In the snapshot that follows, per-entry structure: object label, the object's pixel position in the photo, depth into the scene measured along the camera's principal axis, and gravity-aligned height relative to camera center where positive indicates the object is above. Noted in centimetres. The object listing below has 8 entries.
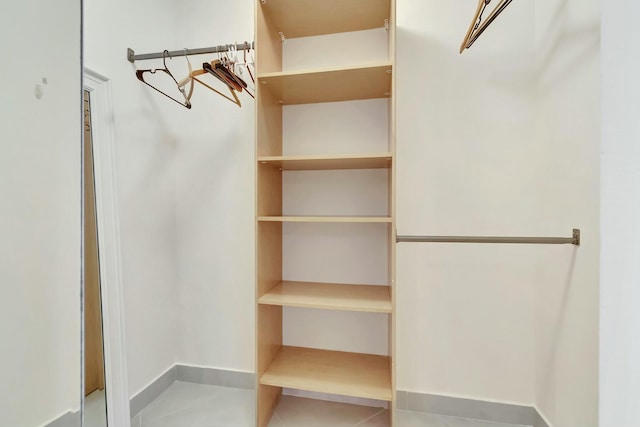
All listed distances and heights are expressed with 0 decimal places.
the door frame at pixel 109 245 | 122 -17
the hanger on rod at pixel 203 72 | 122 +65
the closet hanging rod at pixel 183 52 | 134 +78
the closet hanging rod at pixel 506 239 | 109 -13
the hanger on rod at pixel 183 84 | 134 +62
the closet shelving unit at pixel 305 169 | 125 +10
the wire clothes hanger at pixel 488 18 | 102 +74
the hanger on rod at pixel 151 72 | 135 +68
